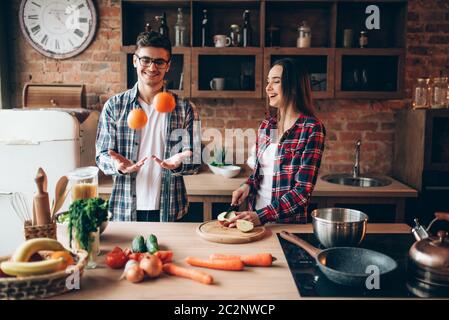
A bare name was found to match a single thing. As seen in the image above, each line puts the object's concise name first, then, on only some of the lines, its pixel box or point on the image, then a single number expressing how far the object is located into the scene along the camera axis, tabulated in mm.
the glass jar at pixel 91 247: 1465
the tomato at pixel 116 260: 1455
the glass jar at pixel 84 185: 1731
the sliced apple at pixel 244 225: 1791
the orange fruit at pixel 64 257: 1283
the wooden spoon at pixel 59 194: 1612
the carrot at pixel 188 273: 1350
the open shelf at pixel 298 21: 3533
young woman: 2010
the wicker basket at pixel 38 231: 1527
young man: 2299
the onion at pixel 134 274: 1334
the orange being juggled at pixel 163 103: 2039
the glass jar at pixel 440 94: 3330
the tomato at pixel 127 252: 1513
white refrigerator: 2867
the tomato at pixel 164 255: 1480
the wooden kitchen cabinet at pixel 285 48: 3281
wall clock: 3512
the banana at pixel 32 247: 1285
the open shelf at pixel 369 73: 3273
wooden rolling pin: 1520
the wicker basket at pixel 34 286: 1190
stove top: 1290
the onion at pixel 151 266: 1355
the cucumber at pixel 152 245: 1553
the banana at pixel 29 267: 1224
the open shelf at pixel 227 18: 3500
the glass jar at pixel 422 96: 3406
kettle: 1328
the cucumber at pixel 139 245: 1572
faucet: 3518
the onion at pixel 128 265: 1365
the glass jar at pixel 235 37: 3385
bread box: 3523
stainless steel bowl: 1595
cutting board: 1722
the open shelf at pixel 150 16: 3477
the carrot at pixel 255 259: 1493
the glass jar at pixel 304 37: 3352
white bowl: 3361
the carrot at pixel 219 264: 1454
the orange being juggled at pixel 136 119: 2023
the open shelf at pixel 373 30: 3480
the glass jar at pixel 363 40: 3367
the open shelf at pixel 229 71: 3275
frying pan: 1429
